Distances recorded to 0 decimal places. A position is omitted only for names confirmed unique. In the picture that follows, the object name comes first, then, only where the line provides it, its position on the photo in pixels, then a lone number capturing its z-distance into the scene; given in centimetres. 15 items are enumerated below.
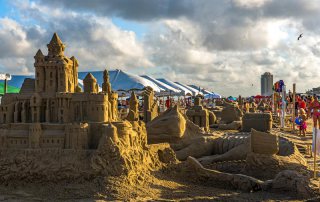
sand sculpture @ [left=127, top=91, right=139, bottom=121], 2055
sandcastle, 1217
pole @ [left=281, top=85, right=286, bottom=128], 2812
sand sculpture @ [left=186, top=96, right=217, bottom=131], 2267
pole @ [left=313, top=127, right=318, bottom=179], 1262
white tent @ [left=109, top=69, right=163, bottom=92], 4838
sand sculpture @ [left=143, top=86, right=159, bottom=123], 2166
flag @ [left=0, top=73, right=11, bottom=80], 2265
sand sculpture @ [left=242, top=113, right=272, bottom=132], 1959
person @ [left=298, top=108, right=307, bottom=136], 2533
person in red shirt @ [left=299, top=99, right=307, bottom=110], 2829
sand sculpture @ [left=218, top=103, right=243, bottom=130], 2847
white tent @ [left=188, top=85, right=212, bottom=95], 7631
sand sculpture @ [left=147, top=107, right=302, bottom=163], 1641
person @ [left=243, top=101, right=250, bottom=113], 3746
